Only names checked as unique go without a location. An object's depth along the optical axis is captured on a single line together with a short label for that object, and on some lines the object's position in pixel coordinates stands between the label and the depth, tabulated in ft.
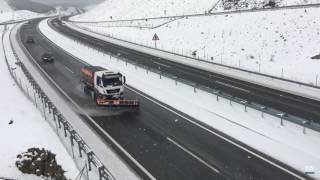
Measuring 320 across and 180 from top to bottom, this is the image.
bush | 59.00
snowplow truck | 90.02
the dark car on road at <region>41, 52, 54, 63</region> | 159.22
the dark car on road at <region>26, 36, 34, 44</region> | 227.81
